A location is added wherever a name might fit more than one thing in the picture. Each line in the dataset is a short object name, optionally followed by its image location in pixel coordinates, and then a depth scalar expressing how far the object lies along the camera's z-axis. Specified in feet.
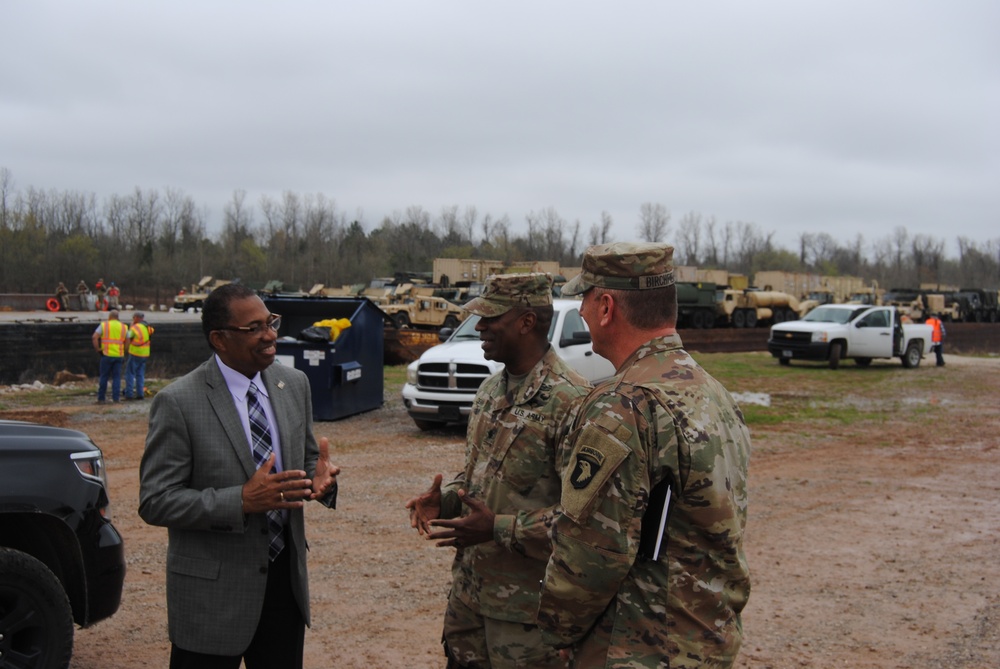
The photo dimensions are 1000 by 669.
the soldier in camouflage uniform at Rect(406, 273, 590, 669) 9.47
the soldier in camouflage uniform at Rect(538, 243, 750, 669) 6.82
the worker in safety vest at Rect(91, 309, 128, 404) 51.24
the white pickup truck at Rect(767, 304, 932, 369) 80.74
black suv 12.23
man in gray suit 9.51
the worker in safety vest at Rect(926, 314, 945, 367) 87.15
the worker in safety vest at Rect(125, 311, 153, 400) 53.42
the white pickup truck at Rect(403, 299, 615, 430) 39.24
